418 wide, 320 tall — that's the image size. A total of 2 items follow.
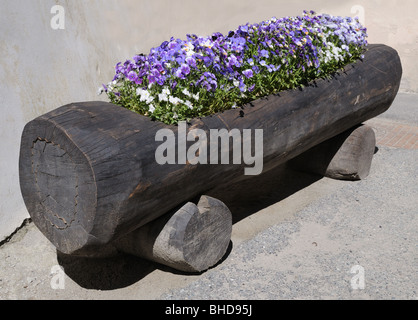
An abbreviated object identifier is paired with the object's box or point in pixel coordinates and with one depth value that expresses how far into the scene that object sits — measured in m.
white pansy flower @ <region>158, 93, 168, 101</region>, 3.08
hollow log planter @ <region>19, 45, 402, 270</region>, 2.70
